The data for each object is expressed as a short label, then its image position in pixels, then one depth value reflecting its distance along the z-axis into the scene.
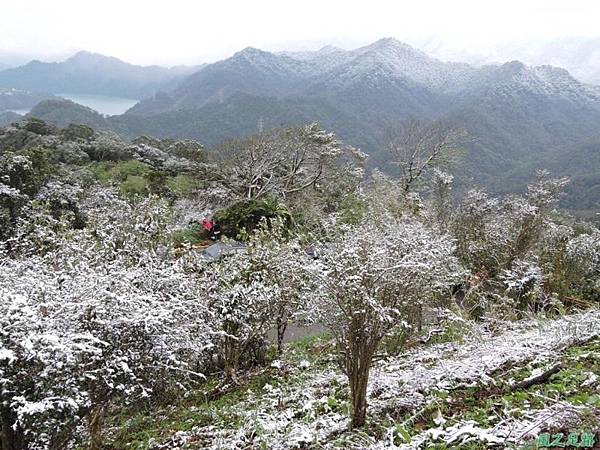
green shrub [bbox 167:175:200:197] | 23.43
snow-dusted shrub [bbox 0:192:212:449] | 3.39
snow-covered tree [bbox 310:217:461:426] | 4.11
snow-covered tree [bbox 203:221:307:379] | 6.51
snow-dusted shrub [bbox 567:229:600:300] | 12.62
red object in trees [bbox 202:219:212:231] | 18.06
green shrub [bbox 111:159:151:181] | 23.70
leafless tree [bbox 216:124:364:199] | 22.64
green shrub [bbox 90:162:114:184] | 23.05
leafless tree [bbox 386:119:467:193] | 20.19
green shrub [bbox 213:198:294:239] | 17.28
